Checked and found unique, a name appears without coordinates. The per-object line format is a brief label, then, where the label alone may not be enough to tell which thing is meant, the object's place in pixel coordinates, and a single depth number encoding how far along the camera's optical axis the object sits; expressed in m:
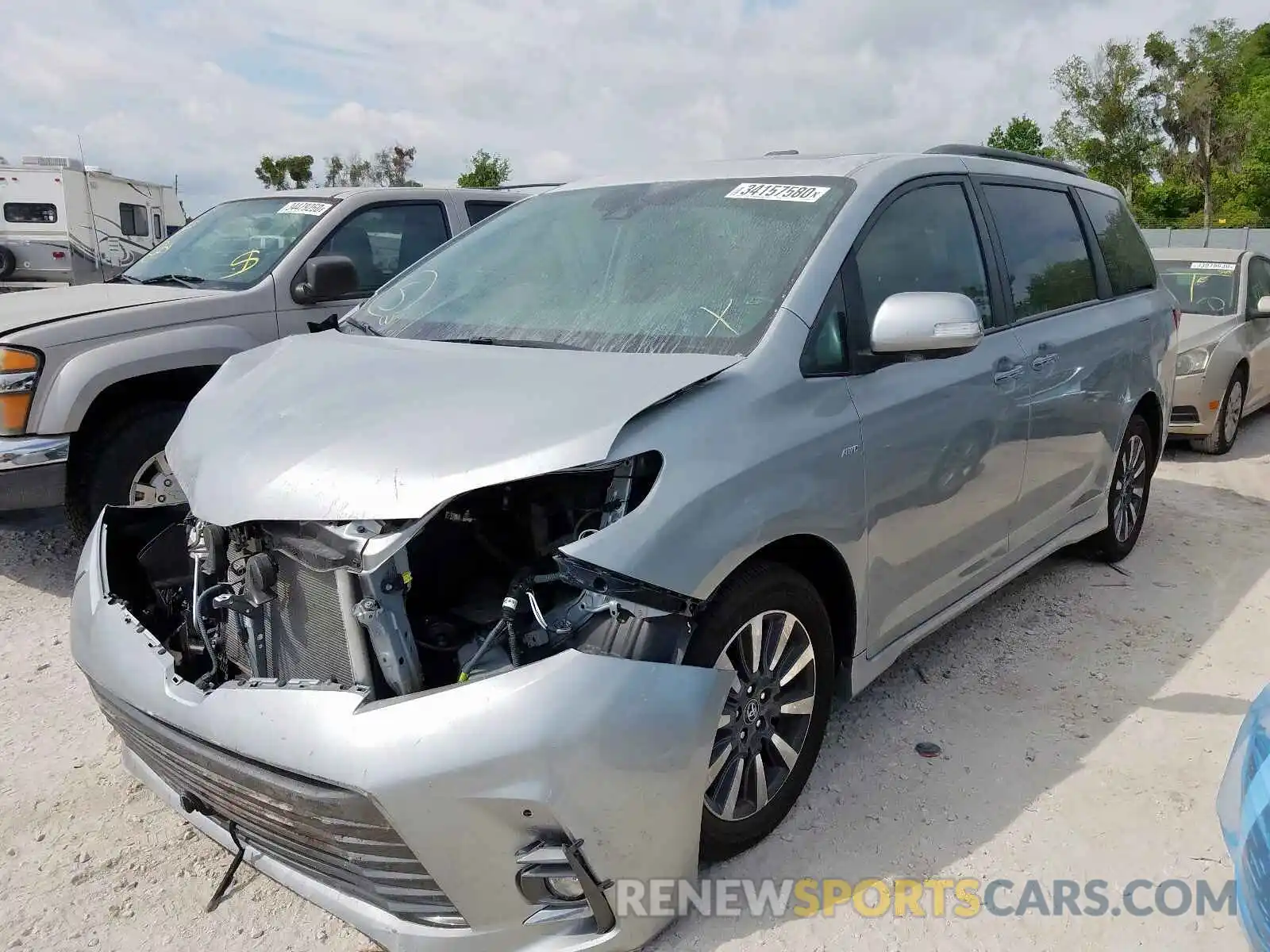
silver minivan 2.07
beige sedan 7.40
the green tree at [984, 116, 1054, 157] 45.24
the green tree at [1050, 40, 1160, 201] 36.84
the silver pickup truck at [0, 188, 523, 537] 4.34
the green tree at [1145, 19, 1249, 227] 40.19
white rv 16.36
